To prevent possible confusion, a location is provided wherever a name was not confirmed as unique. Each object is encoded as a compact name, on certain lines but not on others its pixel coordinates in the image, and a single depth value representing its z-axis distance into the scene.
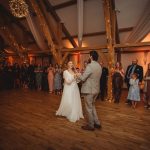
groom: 3.52
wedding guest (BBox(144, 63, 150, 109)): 5.71
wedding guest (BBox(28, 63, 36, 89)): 9.89
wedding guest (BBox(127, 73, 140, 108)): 5.82
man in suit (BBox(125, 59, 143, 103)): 6.30
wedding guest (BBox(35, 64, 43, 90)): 9.38
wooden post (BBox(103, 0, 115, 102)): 6.63
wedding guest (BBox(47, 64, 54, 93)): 8.62
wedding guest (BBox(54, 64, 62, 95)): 8.36
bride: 4.39
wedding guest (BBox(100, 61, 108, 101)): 7.02
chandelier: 5.49
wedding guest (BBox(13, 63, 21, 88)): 10.14
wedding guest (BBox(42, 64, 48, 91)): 9.33
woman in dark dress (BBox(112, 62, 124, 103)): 6.46
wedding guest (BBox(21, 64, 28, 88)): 10.12
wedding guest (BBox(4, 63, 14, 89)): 9.75
